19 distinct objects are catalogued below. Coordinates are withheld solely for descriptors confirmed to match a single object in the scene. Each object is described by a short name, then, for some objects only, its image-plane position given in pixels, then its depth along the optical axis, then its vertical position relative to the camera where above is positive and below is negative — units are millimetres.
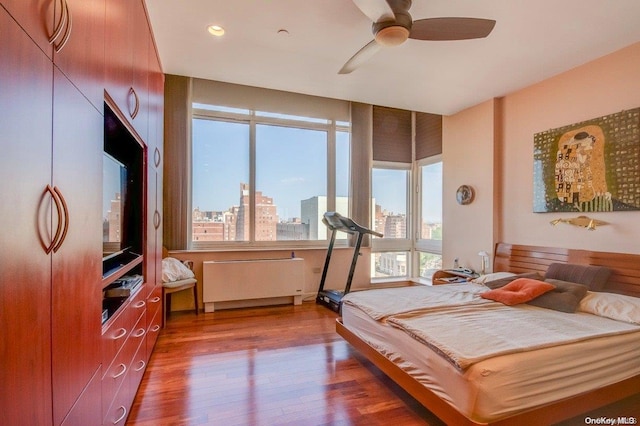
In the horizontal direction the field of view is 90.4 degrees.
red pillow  2676 -651
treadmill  4199 -485
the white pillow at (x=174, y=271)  3586 -637
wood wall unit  768 +4
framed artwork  2791 +500
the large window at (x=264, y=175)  4422 +611
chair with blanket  3548 -708
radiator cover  4102 -856
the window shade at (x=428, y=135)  5121 +1376
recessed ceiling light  2636 +1571
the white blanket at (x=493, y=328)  1782 -738
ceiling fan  2037 +1312
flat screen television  1717 +136
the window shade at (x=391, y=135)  5352 +1414
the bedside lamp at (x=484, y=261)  4043 -572
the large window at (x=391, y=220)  5434 -59
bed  1655 -806
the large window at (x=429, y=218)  5172 -22
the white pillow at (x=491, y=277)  3371 -653
